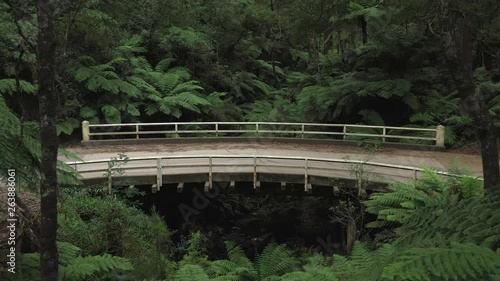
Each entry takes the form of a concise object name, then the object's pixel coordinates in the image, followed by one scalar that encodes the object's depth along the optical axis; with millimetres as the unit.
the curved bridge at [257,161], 12844
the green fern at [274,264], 9594
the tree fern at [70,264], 5383
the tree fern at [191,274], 6598
